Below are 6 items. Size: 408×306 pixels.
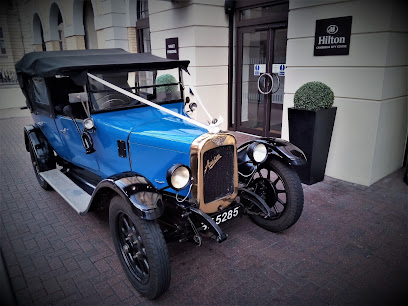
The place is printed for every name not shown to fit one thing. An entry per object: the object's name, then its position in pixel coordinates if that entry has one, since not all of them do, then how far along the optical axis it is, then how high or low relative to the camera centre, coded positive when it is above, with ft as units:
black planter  14.11 -3.02
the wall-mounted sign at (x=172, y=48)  23.61 +1.92
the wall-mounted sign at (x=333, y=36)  14.14 +1.58
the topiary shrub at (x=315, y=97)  14.10 -1.18
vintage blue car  8.11 -2.73
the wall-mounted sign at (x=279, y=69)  20.25 +0.14
